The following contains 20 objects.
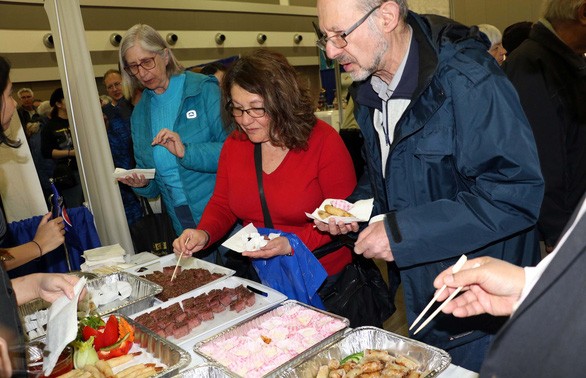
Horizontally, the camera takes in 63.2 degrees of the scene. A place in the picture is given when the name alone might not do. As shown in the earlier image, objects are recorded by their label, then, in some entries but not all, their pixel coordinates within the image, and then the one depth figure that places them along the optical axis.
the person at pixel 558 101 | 2.38
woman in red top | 2.28
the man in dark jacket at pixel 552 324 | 0.60
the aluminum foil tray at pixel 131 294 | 2.14
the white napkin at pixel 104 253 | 2.81
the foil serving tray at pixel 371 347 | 1.50
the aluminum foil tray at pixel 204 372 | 1.60
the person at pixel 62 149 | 5.38
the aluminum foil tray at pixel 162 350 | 1.62
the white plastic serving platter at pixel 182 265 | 2.58
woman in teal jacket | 2.97
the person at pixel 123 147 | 3.89
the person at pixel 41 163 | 5.59
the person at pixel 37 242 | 2.11
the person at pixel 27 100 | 7.39
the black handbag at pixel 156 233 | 3.15
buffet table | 1.59
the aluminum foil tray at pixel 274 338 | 1.64
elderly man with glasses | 1.46
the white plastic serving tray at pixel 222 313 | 1.89
